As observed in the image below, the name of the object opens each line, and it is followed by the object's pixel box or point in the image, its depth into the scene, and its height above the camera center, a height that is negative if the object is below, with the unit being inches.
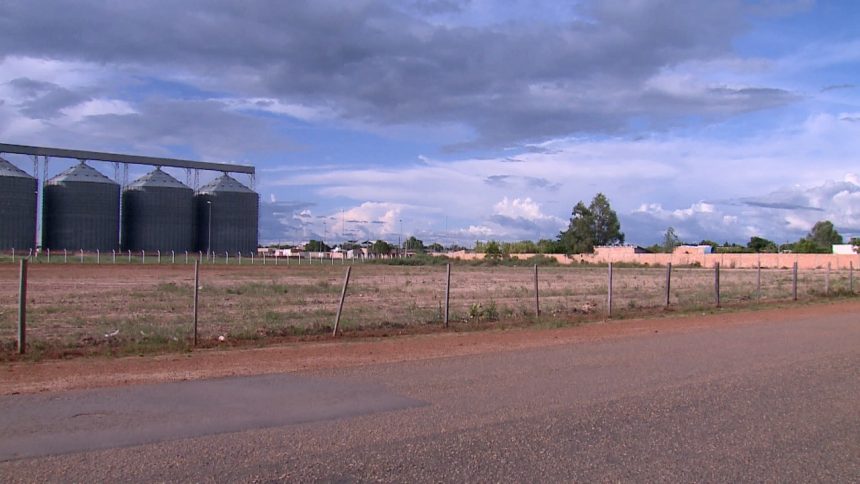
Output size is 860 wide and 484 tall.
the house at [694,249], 4914.6 +9.6
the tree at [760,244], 6450.8 +72.3
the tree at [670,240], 6117.1 +82.0
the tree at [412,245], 7589.1 -0.4
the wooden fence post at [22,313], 546.6 -55.3
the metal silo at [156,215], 3518.7 +117.0
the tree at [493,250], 4820.4 -22.9
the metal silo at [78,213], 3346.5 +111.0
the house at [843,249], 4915.8 +30.3
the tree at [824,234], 6599.4 +168.8
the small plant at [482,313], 889.5 -78.5
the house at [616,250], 4625.7 -6.2
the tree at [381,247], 5772.1 -21.2
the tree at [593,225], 5344.5 +164.2
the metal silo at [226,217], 3722.9 +118.1
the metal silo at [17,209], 3181.6 +121.7
